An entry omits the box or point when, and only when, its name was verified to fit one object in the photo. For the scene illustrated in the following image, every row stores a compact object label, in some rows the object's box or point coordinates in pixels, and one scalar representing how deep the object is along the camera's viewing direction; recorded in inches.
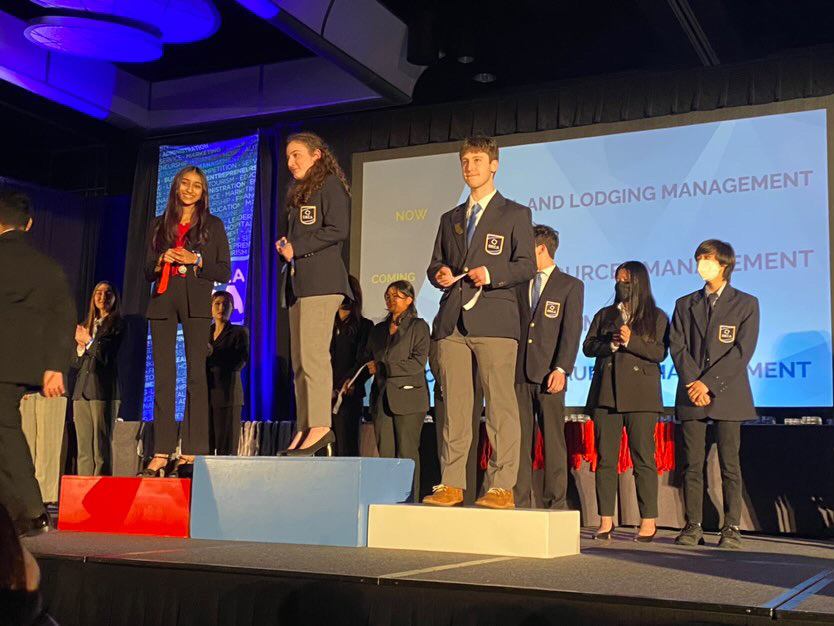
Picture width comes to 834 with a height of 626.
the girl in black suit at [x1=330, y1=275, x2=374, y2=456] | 239.0
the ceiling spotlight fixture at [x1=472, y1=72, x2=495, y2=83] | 297.9
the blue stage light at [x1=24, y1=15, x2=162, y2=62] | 246.8
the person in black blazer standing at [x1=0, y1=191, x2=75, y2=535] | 131.1
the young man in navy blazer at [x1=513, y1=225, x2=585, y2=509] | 192.5
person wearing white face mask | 169.2
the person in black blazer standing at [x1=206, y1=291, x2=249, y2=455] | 236.1
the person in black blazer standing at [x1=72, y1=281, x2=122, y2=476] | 234.1
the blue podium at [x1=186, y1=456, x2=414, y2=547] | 142.0
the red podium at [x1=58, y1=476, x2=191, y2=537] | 157.2
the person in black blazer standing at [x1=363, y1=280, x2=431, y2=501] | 217.9
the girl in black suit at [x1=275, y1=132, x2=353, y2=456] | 149.4
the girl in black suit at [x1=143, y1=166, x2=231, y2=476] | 161.8
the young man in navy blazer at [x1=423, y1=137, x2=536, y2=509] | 136.9
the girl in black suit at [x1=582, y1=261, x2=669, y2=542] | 177.2
